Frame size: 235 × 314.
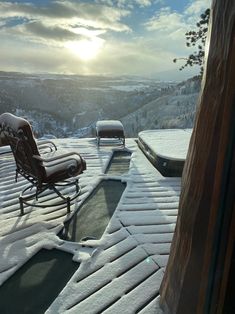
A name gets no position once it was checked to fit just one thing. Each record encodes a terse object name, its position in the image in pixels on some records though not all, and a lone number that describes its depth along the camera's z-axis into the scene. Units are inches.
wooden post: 43.1
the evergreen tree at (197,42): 264.1
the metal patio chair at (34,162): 101.1
